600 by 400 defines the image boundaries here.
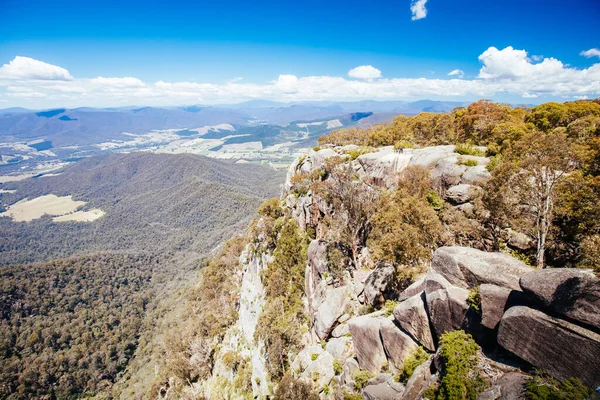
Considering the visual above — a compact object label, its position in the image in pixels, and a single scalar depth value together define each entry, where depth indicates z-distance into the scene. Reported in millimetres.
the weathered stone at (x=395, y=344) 18392
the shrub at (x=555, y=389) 9672
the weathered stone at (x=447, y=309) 15352
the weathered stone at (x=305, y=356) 28052
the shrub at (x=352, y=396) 18817
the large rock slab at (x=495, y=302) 13617
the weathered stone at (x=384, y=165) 40406
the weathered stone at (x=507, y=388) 10875
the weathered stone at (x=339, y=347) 24500
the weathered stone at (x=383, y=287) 26641
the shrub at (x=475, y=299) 14673
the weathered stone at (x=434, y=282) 16891
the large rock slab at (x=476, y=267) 14812
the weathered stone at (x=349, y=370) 21203
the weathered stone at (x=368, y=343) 20078
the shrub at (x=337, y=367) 23922
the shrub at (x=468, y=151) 36219
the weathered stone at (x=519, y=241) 23141
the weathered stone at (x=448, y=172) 32438
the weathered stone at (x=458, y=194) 29812
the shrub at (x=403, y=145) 45116
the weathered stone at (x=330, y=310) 28969
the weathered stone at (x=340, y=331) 26741
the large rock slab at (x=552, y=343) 10397
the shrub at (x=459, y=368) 12023
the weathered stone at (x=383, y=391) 16241
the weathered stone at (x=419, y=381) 14381
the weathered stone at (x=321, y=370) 24594
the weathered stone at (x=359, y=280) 29828
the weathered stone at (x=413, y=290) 20638
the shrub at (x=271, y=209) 63525
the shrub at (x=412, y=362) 16906
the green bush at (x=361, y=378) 19594
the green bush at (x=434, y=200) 30922
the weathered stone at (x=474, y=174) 30250
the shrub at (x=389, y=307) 21794
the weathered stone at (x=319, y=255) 35569
